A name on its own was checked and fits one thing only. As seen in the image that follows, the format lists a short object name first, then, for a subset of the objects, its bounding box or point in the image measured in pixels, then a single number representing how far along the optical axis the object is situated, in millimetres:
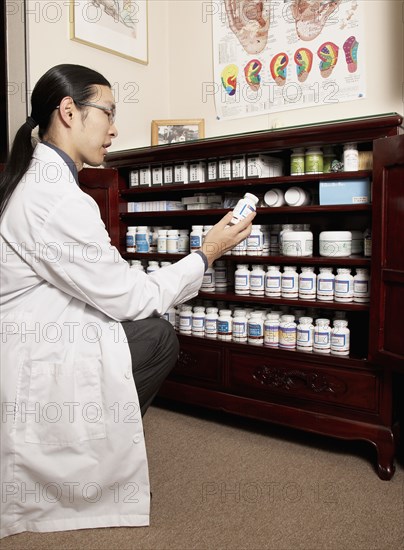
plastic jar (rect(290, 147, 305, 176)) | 1895
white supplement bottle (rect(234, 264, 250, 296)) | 2016
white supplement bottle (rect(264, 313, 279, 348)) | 1925
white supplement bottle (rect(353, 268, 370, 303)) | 1771
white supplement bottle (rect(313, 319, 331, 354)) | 1822
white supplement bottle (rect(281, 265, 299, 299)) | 1897
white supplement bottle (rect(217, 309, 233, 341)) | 2045
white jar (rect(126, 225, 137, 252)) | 2316
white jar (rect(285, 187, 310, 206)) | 1916
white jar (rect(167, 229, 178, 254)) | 2188
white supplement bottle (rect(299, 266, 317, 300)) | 1860
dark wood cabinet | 1608
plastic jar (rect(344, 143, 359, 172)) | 1778
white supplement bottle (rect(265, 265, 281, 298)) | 1934
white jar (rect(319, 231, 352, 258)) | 1818
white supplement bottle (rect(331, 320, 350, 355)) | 1800
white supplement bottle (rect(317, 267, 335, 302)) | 1821
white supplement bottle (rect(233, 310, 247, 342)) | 2008
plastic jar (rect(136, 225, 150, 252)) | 2275
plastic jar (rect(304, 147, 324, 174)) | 1866
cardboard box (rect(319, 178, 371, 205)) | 1756
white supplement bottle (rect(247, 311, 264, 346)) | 1968
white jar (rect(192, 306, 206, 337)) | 2125
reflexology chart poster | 2145
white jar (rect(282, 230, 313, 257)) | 1880
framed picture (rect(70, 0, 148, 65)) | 2283
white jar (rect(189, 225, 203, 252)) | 2078
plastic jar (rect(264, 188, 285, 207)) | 1970
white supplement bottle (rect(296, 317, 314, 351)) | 1855
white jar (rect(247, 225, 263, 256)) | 1987
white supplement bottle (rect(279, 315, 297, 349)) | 1895
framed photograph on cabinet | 2535
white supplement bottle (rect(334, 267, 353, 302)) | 1785
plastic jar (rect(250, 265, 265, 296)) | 1979
